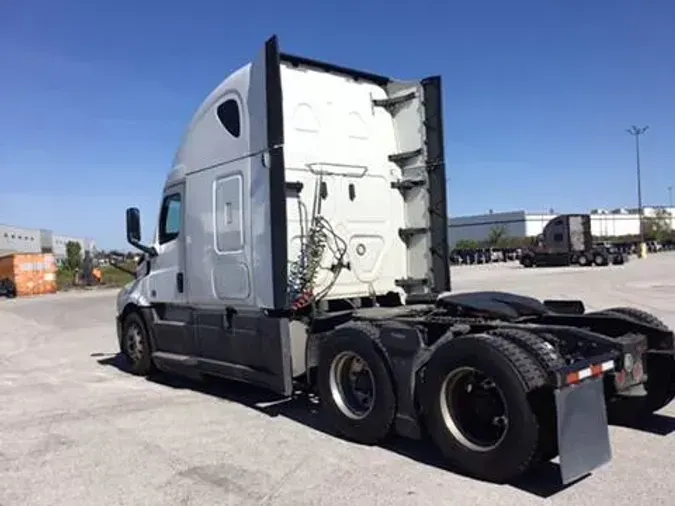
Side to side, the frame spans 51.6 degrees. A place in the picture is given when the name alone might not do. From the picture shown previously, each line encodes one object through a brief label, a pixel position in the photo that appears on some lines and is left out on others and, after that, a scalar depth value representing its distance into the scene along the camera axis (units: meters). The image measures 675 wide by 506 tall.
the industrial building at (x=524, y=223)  127.81
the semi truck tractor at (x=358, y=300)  5.11
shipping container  44.31
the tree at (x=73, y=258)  58.13
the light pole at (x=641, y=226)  61.61
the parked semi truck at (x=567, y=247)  50.19
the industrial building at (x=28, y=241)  102.18
